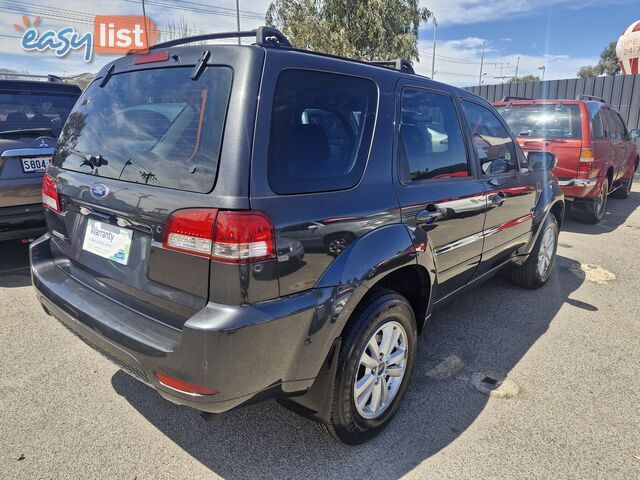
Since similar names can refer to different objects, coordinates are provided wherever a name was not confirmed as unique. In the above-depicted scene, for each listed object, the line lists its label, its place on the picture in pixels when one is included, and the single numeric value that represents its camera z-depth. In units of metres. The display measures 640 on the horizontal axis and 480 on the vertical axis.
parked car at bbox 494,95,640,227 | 6.43
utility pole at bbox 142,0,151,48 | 17.00
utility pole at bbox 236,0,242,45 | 21.59
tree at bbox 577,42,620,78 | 53.28
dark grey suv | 1.71
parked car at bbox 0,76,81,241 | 3.98
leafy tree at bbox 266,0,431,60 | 12.66
